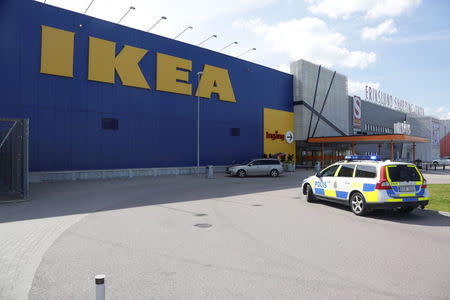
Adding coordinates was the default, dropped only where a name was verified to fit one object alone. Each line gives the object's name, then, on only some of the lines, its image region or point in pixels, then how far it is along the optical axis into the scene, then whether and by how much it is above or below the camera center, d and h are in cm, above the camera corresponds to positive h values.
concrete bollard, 2394 -109
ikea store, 1992 +444
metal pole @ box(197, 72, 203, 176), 2742 +203
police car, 916 -83
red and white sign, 4812 +676
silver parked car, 2581 -86
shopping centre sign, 5616 +1044
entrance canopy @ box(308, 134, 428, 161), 3297 +198
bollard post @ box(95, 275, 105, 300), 276 -111
